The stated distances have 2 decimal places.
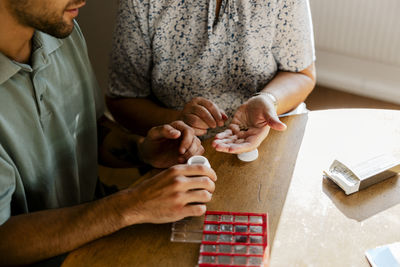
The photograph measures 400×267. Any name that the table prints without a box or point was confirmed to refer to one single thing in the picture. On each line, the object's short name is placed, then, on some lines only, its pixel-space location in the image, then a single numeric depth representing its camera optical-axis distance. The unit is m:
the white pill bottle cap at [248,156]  1.10
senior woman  1.34
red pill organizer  0.82
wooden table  0.85
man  0.89
